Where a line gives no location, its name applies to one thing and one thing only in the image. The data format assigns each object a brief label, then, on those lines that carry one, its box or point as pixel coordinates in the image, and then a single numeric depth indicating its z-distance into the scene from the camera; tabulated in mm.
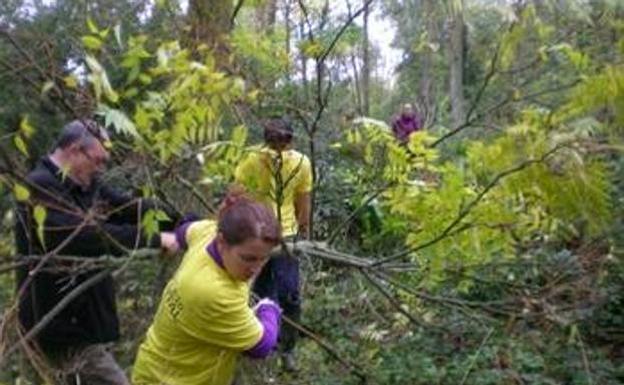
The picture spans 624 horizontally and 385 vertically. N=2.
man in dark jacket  3691
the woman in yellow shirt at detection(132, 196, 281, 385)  3119
